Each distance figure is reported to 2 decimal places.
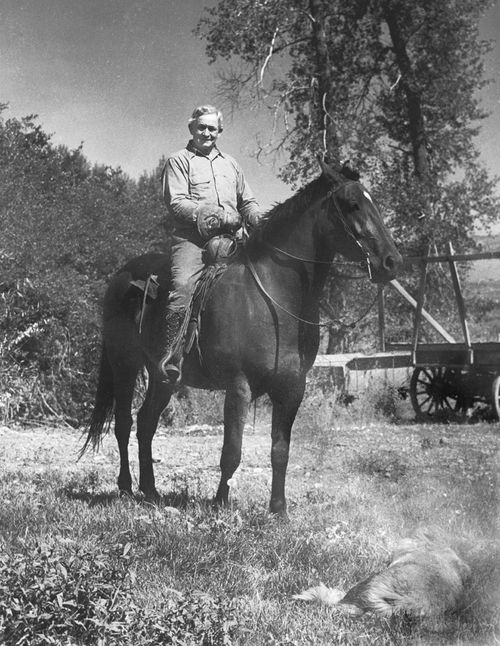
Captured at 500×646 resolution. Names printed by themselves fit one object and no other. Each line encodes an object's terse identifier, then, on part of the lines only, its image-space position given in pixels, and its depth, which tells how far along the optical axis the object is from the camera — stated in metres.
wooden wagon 11.39
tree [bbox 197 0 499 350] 14.00
